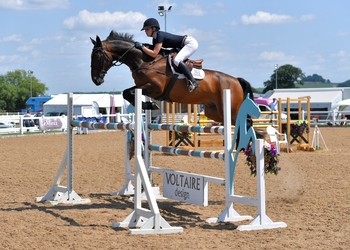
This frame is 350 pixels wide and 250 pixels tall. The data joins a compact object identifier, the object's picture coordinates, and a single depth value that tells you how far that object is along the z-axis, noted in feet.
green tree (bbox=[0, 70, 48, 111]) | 294.05
